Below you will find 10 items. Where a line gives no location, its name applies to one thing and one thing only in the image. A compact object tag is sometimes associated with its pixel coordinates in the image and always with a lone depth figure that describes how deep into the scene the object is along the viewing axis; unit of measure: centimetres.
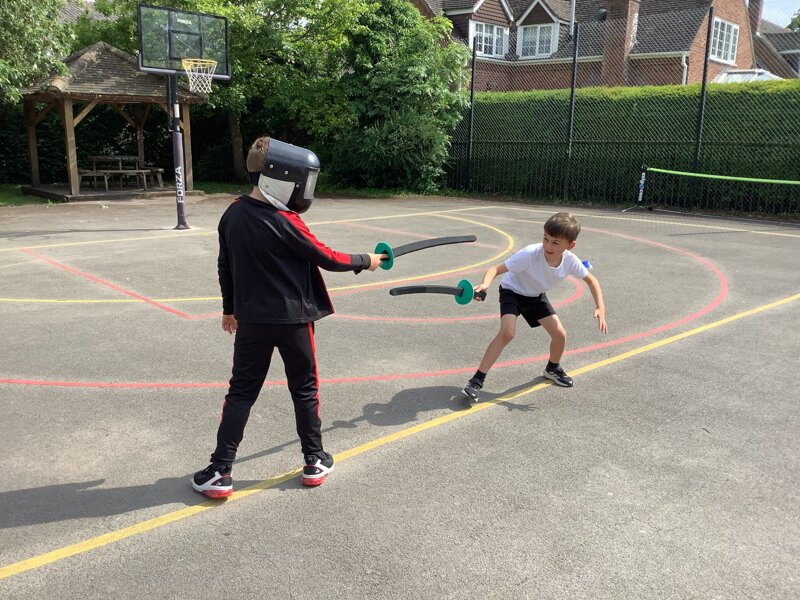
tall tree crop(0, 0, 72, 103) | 1558
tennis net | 1675
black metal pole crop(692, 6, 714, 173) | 1742
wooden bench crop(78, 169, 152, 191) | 2098
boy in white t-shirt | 483
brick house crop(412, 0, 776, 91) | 3172
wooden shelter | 1923
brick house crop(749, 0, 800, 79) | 2925
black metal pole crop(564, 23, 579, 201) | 1906
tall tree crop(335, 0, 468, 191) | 2125
